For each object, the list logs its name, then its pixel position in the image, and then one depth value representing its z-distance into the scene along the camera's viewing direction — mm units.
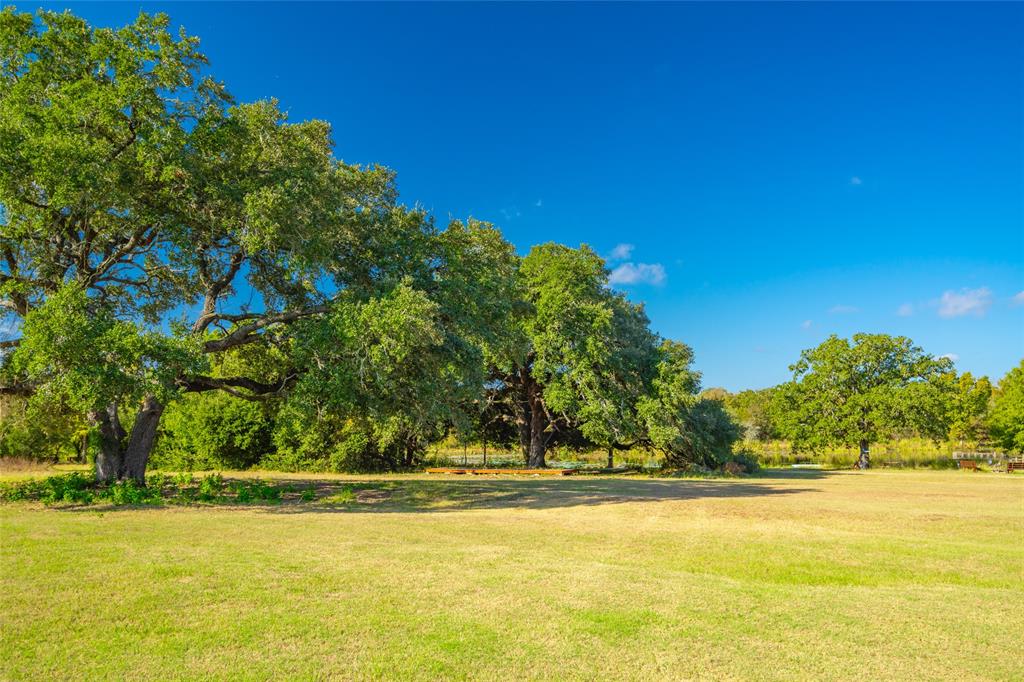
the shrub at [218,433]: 31078
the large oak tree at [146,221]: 13016
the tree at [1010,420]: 42656
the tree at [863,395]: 42531
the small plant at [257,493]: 15820
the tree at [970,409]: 52944
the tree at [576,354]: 31375
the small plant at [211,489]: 15705
